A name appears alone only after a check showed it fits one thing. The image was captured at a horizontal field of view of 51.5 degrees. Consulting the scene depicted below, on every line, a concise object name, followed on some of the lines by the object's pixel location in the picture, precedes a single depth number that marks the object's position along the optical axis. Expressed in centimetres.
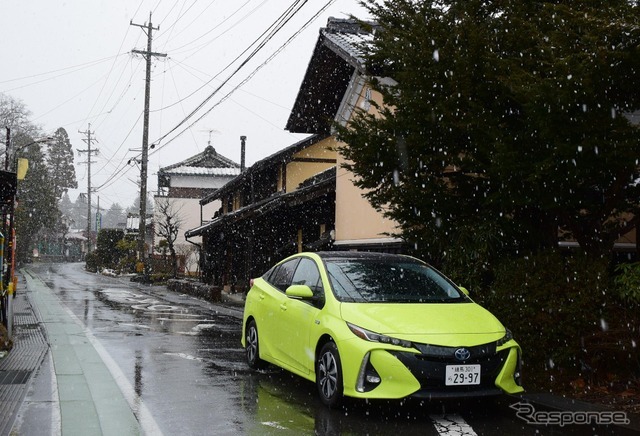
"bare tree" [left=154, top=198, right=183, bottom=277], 5288
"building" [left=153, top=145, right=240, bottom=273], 5684
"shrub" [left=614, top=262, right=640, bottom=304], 669
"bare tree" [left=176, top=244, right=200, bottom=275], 4469
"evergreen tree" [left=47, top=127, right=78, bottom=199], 9075
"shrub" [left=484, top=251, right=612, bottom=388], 685
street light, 2821
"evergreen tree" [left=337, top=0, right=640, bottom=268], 645
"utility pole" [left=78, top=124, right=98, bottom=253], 6831
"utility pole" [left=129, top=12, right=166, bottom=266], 3450
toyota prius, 576
